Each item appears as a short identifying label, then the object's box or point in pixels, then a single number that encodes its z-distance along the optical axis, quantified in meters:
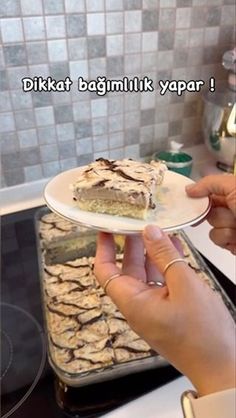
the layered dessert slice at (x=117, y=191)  0.49
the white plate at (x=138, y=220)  0.47
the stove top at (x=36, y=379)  0.47
